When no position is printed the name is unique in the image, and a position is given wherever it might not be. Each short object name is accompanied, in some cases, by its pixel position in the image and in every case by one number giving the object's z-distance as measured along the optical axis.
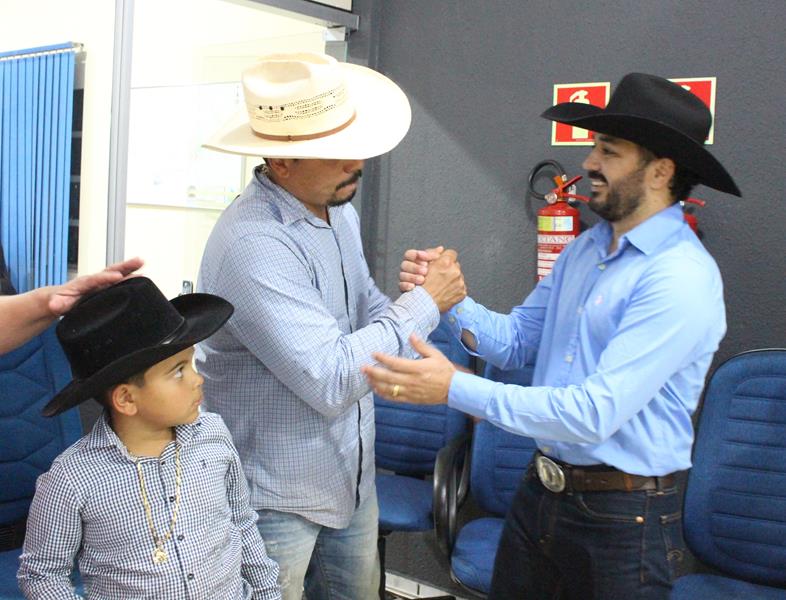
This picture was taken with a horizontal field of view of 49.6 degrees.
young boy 1.55
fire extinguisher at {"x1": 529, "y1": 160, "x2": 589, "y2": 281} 2.90
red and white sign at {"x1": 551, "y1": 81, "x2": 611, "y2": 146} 2.93
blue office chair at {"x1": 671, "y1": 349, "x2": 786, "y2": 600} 2.42
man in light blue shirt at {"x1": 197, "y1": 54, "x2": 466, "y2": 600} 1.64
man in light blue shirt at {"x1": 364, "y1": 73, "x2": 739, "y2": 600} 1.70
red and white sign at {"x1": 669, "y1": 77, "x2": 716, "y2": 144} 2.72
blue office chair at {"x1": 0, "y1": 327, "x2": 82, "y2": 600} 2.29
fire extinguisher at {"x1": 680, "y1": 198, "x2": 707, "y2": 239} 2.69
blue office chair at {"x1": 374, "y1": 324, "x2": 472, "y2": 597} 3.01
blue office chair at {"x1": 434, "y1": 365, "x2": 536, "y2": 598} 2.67
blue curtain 2.66
